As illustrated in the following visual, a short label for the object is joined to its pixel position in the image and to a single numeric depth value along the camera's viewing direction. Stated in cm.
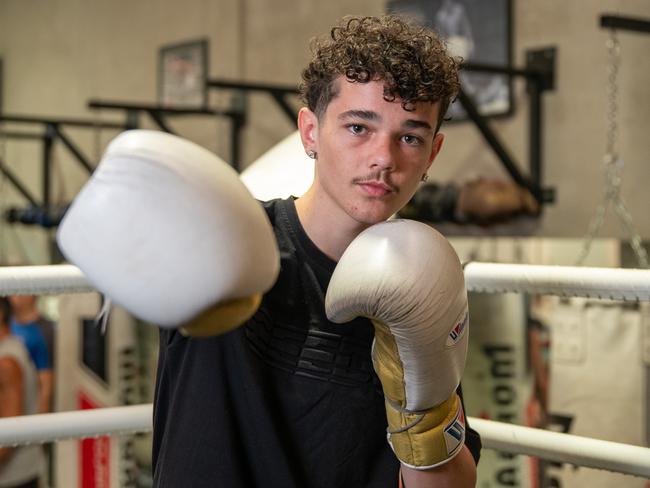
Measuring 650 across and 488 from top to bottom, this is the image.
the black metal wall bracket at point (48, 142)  399
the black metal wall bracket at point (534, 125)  273
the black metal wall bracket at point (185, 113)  344
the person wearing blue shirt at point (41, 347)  288
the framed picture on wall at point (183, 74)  424
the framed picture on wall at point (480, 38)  289
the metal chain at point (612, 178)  193
